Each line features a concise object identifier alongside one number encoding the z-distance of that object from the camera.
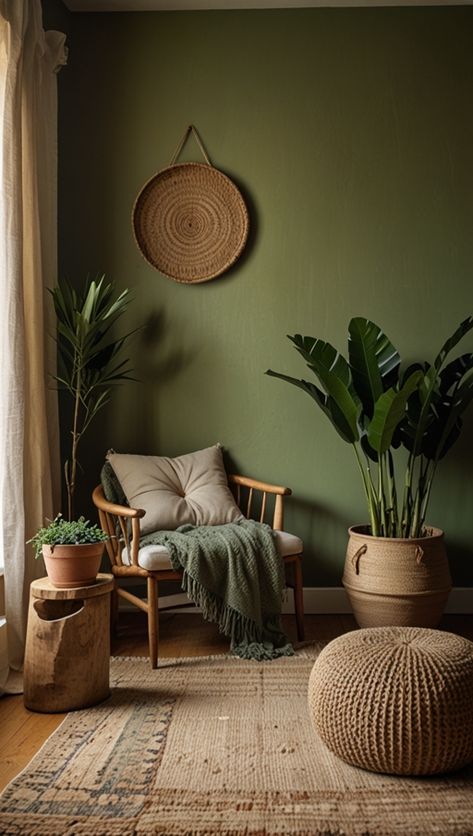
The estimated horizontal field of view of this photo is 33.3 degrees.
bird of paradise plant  3.31
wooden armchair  3.10
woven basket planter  3.27
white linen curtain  2.99
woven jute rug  1.89
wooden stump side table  2.59
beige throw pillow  3.48
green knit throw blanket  3.13
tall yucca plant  3.39
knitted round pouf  2.05
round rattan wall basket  3.88
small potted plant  2.69
